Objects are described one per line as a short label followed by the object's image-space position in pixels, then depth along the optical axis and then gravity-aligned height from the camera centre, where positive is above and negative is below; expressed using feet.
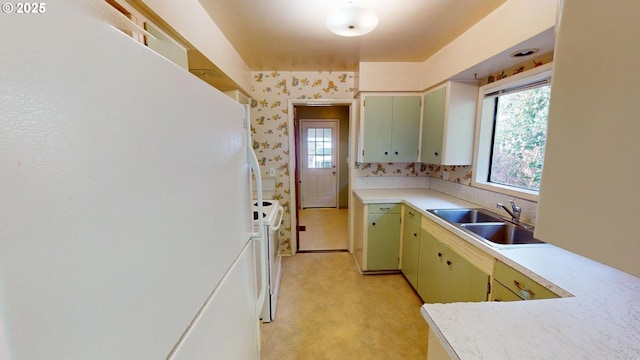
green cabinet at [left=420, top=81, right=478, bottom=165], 7.66 +0.98
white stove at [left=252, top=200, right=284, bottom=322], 6.45 -3.08
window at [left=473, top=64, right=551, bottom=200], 5.94 +0.56
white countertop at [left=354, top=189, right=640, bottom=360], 2.28 -1.80
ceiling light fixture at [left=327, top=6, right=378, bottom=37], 4.86 +2.70
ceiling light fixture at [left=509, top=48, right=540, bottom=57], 5.26 +2.22
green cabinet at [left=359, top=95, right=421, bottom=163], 9.26 +0.94
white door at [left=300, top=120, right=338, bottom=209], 18.51 -0.90
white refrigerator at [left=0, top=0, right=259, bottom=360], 0.88 -0.22
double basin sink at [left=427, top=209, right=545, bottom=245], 5.57 -1.82
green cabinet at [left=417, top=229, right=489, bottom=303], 5.07 -2.91
